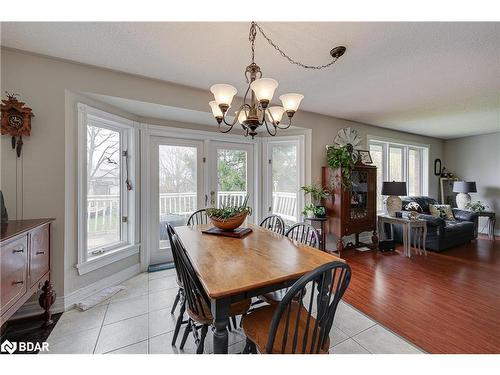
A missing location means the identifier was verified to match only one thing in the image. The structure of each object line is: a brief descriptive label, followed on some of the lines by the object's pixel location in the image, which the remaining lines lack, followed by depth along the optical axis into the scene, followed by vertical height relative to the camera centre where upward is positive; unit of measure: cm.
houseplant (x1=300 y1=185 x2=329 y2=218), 333 -22
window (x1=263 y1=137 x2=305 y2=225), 366 +13
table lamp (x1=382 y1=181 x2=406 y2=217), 395 -13
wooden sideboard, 133 -55
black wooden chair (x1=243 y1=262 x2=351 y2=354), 95 -69
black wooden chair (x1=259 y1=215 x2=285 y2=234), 232 -44
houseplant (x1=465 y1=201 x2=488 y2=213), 464 -44
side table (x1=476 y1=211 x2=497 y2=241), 441 -69
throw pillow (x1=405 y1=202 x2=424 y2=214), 406 -39
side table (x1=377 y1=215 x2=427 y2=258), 355 -75
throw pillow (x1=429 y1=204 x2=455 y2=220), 429 -49
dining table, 107 -48
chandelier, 141 +63
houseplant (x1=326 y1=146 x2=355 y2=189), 336 +38
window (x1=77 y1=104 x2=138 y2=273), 220 +0
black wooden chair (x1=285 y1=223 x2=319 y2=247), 184 -45
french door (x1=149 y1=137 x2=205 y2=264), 301 +1
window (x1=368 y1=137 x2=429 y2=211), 461 +53
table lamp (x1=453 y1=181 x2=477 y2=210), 477 -9
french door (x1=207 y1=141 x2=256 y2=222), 339 +20
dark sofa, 365 -75
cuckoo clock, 175 +55
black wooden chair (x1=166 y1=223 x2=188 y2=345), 153 -83
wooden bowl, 195 -32
